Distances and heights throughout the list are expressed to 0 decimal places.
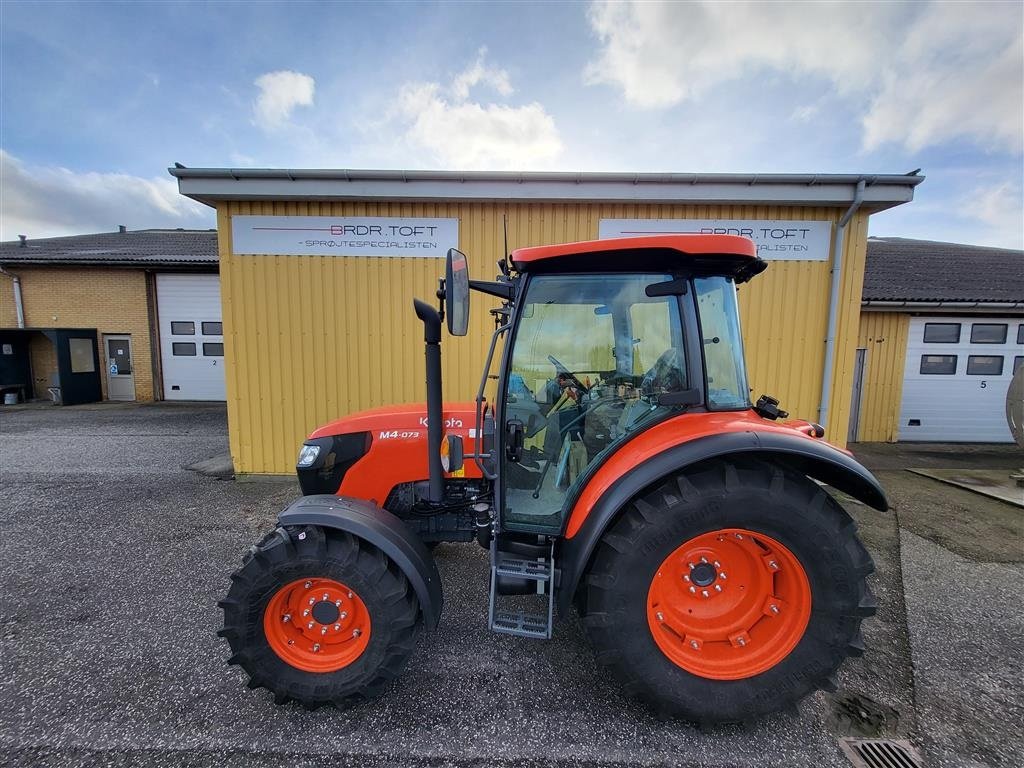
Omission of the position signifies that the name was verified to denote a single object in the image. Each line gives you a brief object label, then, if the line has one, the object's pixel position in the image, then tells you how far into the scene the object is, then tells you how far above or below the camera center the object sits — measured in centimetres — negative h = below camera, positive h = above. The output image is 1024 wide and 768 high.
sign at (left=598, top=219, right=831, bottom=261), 502 +139
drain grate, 181 -175
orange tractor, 186 -81
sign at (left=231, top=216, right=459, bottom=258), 512 +130
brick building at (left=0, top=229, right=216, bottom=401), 1198 +73
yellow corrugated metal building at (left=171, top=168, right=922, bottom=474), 486 +78
